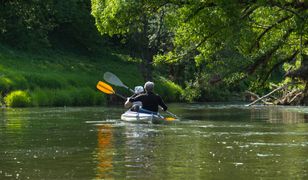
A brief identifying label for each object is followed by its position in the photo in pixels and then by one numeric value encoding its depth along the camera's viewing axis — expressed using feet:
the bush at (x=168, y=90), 189.88
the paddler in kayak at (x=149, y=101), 90.99
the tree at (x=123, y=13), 95.50
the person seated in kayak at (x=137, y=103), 92.27
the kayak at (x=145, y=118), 89.30
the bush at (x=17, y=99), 142.41
